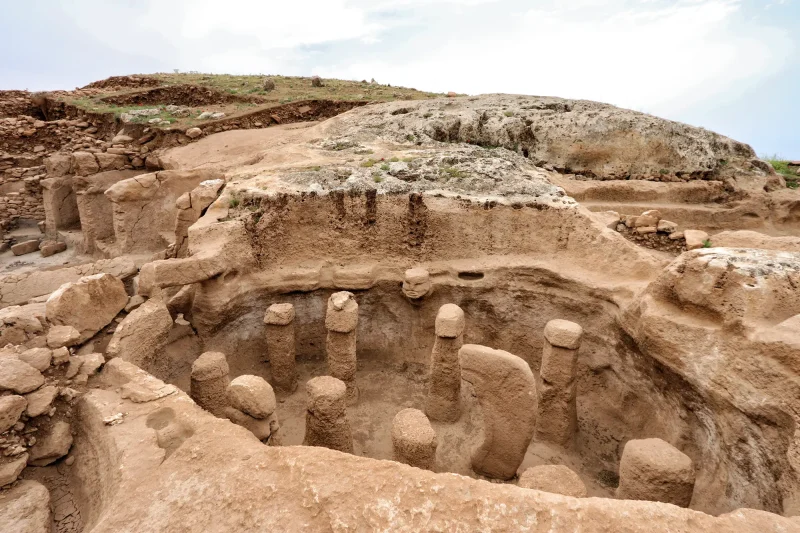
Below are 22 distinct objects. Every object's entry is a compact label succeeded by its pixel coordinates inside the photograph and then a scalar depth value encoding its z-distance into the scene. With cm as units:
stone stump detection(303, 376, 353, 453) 492
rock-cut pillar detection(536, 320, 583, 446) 537
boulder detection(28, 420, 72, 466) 365
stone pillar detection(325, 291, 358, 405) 606
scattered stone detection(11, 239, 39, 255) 1116
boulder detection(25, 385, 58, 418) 369
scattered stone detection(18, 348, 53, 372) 398
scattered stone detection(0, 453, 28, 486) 335
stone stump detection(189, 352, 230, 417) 506
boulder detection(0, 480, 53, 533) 314
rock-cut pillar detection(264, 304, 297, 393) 631
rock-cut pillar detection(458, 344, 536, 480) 470
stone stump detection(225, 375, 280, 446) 431
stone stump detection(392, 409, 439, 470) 450
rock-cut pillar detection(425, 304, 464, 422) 580
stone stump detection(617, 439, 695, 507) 369
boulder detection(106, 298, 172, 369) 496
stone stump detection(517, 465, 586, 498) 378
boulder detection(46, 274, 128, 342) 469
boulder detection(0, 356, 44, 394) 364
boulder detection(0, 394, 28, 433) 345
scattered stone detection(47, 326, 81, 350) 435
